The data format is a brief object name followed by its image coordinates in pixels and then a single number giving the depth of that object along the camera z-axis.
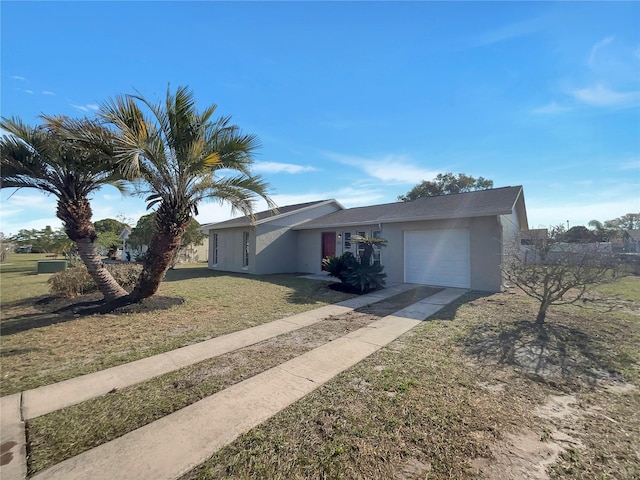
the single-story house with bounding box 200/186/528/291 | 10.42
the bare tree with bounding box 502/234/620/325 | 5.67
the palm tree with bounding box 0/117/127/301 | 6.57
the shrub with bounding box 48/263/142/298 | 8.70
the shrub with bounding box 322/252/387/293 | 10.27
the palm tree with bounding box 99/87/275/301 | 6.57
